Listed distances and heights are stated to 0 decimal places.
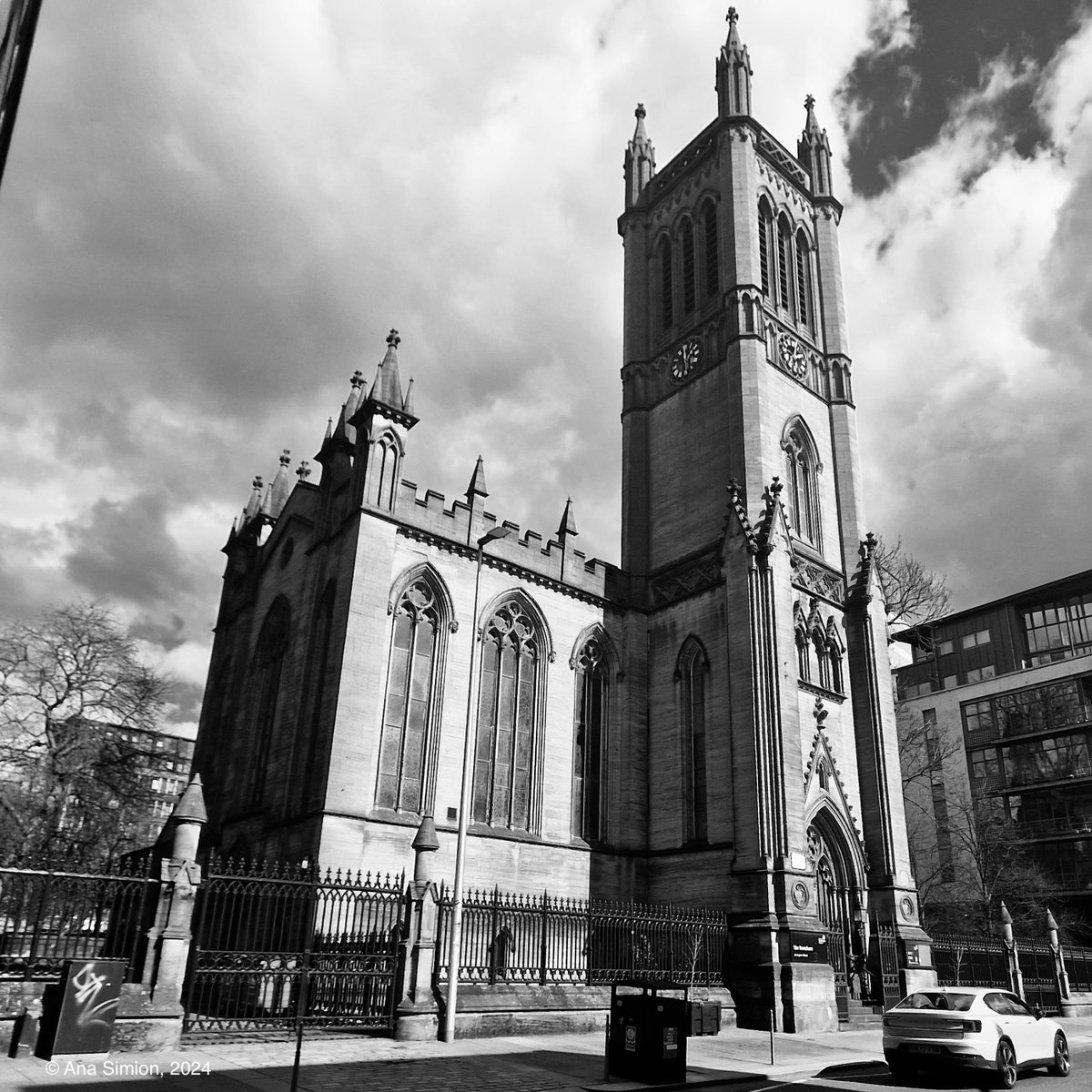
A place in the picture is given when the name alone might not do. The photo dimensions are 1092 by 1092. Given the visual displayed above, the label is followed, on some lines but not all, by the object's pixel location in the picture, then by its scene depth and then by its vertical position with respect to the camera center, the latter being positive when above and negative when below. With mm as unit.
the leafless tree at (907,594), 39844 +13695
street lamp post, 15836 +638
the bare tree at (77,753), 28938 +4640
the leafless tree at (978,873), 41250 +3133
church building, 23781 +7139
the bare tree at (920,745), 40719 +9182
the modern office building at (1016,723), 52062 +12348
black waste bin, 12562 -1339
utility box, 12273 -1221
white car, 12969 -1215
